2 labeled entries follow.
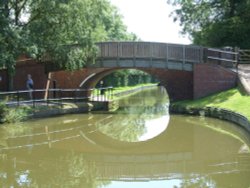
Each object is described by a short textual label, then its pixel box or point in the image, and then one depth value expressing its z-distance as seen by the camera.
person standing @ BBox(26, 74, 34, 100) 23.10
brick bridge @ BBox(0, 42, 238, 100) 23.95
